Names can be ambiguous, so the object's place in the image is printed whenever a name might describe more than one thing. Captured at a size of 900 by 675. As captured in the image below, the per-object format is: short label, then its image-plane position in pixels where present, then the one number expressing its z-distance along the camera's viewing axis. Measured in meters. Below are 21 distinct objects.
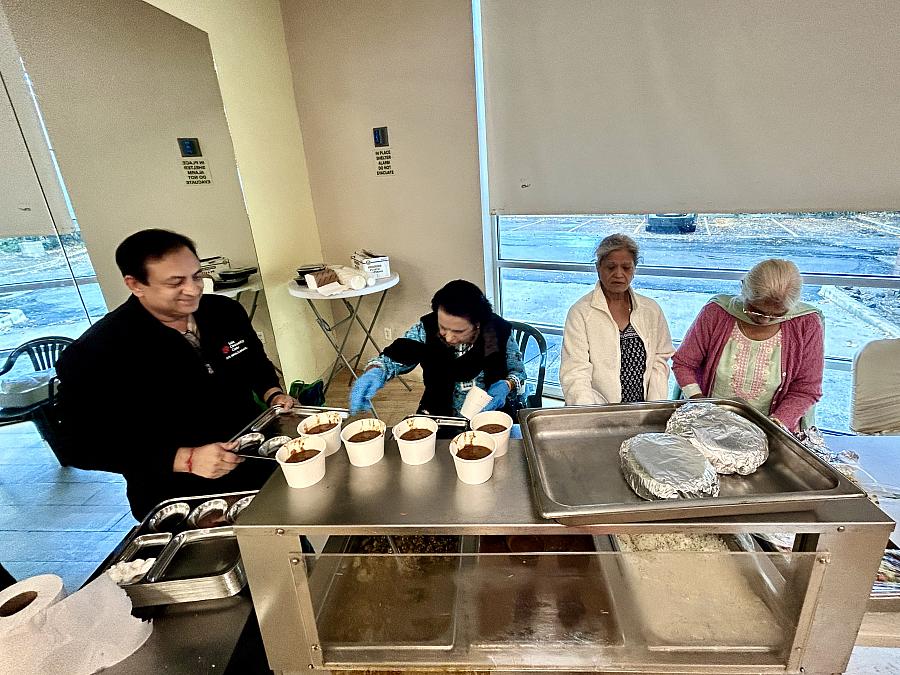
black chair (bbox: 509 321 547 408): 1.93
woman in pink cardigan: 1.63
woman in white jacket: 1.85
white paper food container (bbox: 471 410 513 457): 0.85
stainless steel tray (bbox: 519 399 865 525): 0.65
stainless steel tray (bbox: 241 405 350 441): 1.27
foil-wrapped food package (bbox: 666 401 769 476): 0.77
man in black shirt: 1.31
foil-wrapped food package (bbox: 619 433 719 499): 0.69
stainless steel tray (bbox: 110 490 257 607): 0.86
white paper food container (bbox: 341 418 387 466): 0.83
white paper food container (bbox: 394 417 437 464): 0.83
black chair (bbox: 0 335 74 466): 1.81
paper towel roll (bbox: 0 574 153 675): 0.68
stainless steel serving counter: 0.66
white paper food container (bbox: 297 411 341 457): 0.87
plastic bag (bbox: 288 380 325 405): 2.14
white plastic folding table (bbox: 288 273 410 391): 2.98
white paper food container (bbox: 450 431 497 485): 0.76
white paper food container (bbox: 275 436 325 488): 0.78
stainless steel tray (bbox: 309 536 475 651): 0.81
